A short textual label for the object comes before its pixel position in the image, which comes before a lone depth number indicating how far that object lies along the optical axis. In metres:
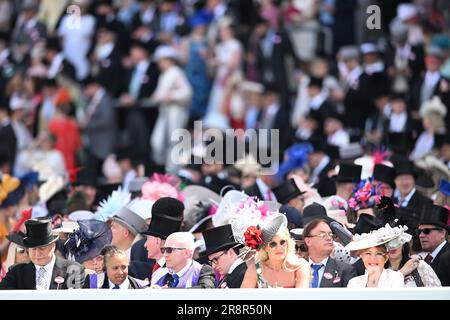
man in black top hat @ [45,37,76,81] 22.66
